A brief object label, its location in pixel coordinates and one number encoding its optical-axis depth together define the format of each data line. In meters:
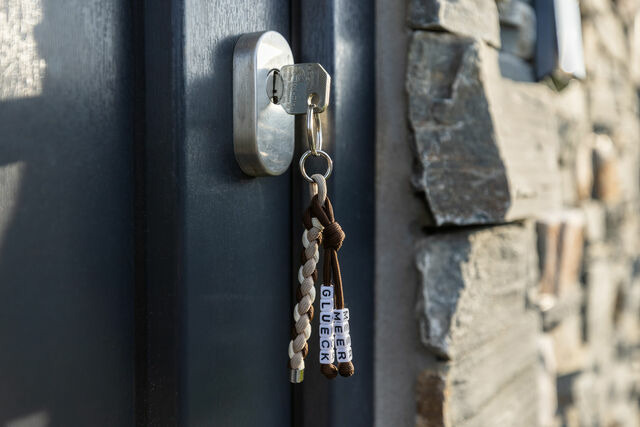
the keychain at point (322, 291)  0.47
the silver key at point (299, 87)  0.47
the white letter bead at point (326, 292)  0.48
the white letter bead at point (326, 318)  0.47
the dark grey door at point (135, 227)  0.43
